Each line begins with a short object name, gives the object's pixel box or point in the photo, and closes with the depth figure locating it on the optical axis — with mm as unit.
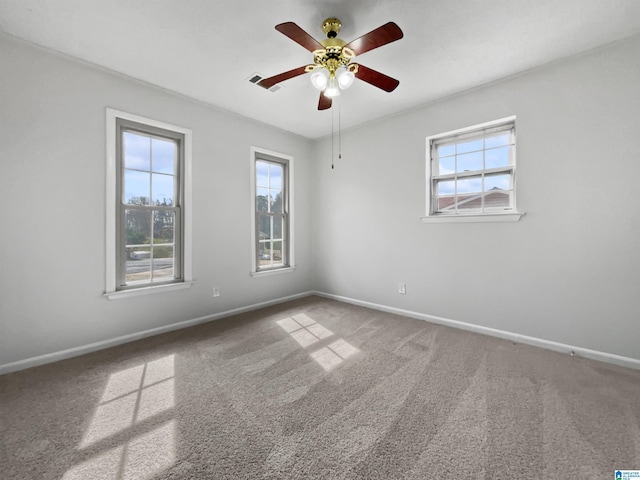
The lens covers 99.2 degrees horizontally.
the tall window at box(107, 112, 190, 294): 2801
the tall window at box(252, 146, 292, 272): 4043
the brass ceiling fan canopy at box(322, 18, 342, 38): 2018
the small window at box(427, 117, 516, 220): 2920
